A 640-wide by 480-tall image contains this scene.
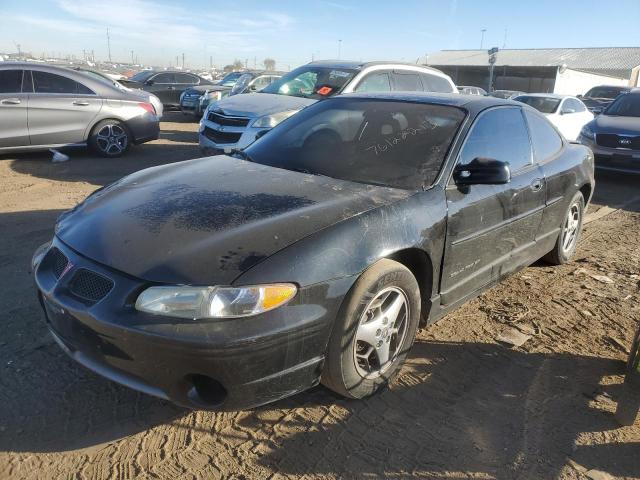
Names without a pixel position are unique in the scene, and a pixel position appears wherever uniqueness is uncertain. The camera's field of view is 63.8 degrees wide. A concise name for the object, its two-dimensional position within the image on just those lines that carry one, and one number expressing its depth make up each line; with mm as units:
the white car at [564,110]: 12500
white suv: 7504
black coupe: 2160
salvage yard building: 39375
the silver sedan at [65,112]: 7879
